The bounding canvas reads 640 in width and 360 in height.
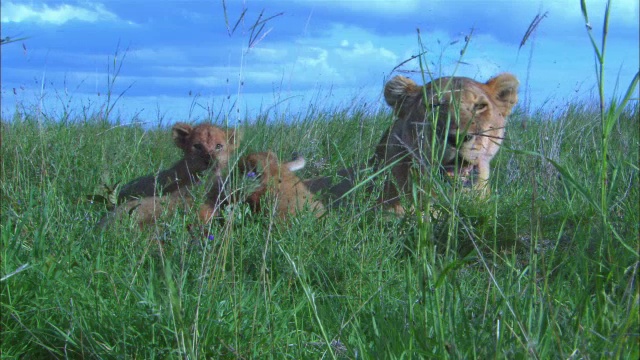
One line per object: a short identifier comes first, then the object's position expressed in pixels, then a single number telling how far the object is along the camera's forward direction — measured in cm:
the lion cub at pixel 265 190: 436
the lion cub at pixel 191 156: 555
